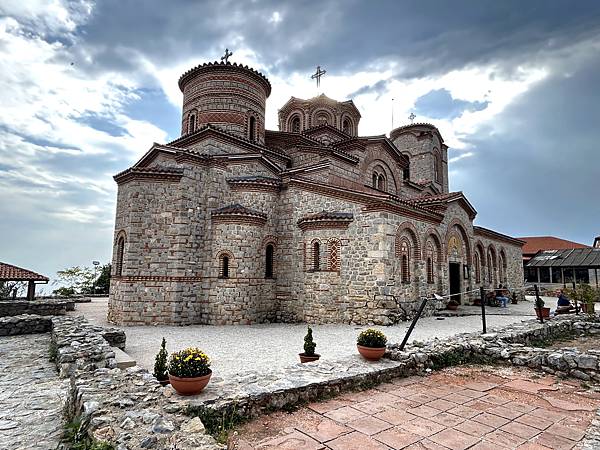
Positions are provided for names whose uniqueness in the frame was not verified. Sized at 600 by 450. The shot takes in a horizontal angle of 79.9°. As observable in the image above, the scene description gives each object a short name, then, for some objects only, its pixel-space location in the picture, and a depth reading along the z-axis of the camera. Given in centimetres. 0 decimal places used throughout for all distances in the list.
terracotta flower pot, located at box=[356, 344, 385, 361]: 622
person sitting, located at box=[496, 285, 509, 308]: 1802
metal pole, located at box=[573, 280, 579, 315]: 1262
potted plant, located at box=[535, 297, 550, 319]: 1050
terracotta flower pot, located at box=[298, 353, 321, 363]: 695
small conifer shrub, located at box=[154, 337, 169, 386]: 527
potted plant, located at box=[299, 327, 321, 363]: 696
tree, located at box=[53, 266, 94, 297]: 2620
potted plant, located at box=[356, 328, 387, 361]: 623
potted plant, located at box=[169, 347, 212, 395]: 438
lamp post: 2610
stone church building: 1225
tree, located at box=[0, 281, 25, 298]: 1852
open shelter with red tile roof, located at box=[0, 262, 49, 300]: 1451
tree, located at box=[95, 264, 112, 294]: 2667
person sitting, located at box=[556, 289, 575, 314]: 1314
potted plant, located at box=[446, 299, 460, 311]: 1530
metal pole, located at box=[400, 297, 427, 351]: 659
